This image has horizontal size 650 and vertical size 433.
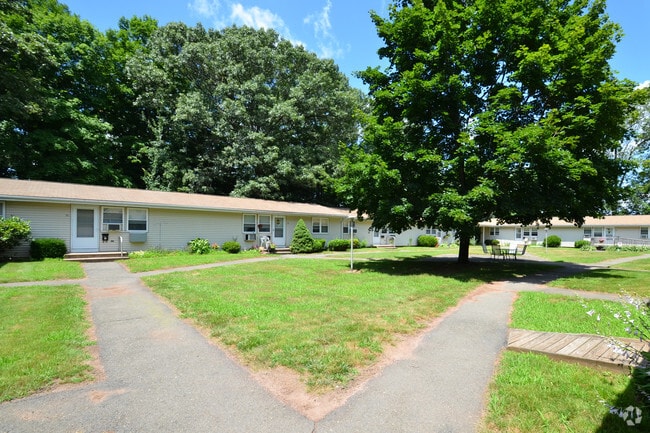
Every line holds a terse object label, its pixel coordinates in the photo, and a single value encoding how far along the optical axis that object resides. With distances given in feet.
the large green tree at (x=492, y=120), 36.14
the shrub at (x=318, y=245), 73.20
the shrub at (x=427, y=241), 107.24
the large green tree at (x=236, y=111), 88.58
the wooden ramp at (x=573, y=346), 12.74
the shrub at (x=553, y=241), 118.73
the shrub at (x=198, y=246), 59.00
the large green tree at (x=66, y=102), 59.16
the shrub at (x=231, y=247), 62.11
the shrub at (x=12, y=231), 40.71
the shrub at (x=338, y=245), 77.36
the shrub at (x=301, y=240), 70.13
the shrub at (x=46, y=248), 44.42
